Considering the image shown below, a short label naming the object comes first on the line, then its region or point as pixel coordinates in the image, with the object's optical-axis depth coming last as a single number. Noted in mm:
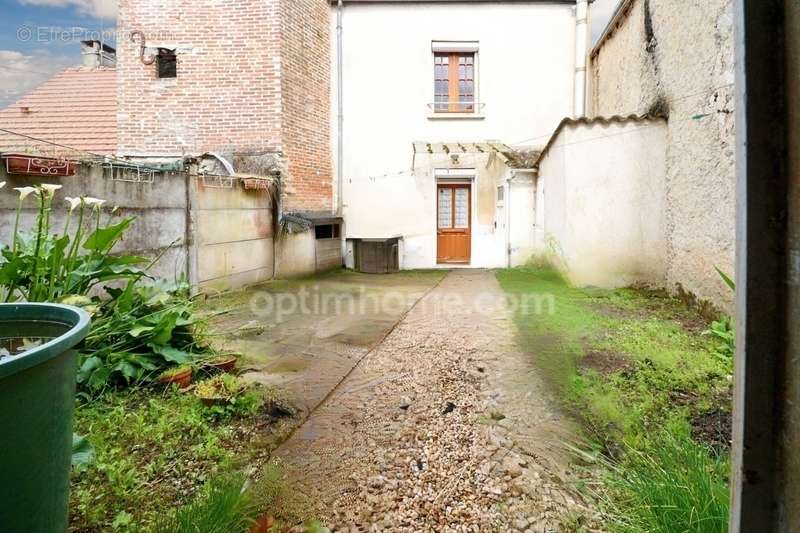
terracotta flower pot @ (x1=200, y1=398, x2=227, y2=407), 3107
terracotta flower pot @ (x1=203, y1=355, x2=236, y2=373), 3699
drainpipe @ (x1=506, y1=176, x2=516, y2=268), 10609
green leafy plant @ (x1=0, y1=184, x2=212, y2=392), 3053
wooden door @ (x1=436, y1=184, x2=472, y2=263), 11477
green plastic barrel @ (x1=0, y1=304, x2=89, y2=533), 1056
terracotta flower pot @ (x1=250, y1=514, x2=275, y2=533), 1982
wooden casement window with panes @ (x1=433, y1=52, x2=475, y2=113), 11117
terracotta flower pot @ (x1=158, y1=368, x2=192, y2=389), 3372
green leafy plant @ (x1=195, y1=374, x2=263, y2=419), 3072
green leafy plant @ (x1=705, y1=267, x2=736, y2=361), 4164
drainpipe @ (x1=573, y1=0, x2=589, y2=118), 10688
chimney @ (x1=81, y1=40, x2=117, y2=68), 13008
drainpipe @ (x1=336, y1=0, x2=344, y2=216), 10766
